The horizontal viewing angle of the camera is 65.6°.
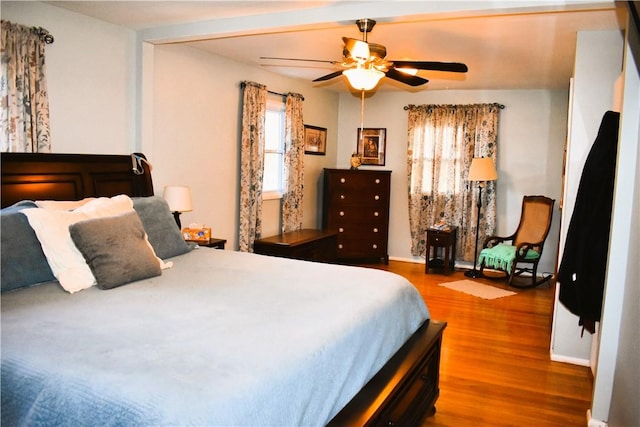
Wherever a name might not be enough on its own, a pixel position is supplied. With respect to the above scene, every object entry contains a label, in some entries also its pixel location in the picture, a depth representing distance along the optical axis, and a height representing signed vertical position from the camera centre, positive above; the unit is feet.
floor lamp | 21.16 +0.27
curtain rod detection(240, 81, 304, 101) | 17.44 +3.06
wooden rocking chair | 19.80 -2.73
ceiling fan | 11.16 +2.64
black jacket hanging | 9.57 -0.99
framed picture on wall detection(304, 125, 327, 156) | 22.53 +1.50
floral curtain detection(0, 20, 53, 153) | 10.32 +1.51
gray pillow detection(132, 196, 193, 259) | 10.24 -1.27
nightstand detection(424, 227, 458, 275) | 21.57 -2.84
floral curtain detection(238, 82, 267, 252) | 17.48 +0.30
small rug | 18.44 -4.31
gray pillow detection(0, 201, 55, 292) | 7.69 -1.48
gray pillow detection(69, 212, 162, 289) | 8.09 -1.43
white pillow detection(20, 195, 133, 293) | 7.98 -1.41
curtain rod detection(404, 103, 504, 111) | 22.08 +3.22
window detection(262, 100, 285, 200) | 19.99 +0.76
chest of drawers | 23.18 -1.66
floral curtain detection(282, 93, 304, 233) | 20.31 +0.31
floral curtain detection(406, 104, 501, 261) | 22.40 +0.40
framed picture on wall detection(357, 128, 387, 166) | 24.76 +1.45
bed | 4.86 -2.04
